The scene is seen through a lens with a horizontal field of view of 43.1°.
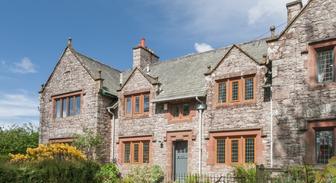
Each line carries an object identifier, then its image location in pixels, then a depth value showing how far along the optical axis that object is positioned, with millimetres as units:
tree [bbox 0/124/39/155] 32062
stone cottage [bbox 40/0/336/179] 17688
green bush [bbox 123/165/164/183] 22938
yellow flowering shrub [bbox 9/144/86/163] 21484
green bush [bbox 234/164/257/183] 17600
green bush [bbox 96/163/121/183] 23781
